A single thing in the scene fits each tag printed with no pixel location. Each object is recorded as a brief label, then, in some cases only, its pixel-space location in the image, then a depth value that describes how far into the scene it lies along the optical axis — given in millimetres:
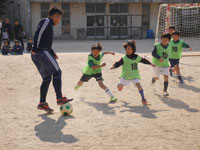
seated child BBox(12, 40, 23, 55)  16078
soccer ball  5820
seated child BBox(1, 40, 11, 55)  16013
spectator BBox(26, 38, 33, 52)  17255
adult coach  5820
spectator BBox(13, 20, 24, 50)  18134
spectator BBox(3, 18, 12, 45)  19672
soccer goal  25605
